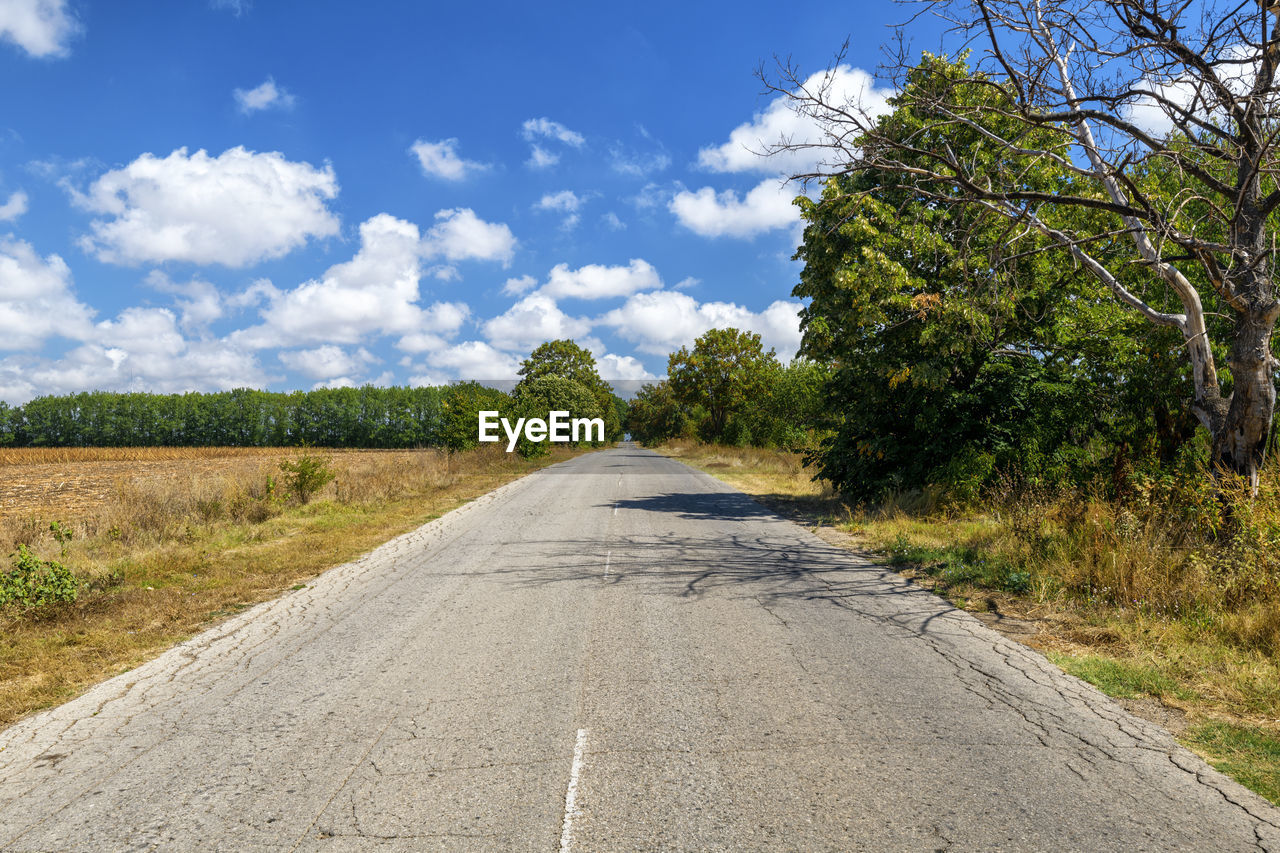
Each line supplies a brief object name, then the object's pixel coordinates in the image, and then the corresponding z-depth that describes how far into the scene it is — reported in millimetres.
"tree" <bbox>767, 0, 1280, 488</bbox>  6527
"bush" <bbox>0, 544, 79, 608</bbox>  6758
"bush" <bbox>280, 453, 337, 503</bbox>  15883
